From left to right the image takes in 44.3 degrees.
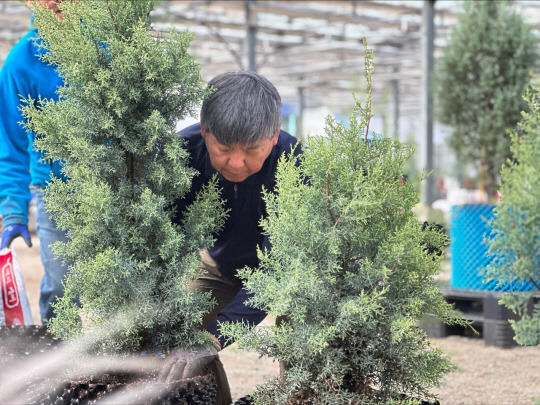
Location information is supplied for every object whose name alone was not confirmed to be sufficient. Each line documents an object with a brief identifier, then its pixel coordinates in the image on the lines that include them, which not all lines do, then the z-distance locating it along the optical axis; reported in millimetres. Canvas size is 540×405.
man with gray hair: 2004
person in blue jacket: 2830
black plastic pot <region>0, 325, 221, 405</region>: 1743
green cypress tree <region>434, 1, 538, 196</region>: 5371
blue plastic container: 4559
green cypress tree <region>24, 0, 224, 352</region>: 1814
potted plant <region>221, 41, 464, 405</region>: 1634
